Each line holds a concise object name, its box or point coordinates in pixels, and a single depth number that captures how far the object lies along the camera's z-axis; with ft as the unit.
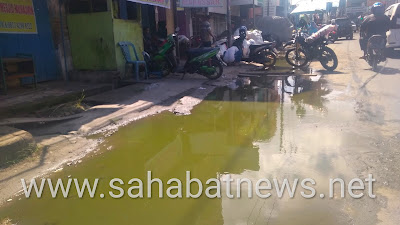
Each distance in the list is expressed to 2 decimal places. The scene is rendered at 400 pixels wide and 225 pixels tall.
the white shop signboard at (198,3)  37.50
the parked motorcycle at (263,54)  37.91
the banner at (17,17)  22.74
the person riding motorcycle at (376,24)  38.88
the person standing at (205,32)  41.09
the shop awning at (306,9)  104.68
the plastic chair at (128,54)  28.58
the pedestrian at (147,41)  37.03
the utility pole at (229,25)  46.10
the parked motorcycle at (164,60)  31.01
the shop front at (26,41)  23.02
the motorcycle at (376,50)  35.32
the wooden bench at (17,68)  21.93
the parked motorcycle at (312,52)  34.96
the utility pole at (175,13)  36.46
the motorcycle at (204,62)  29.85
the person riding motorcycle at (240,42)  39.18
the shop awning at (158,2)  27.86
